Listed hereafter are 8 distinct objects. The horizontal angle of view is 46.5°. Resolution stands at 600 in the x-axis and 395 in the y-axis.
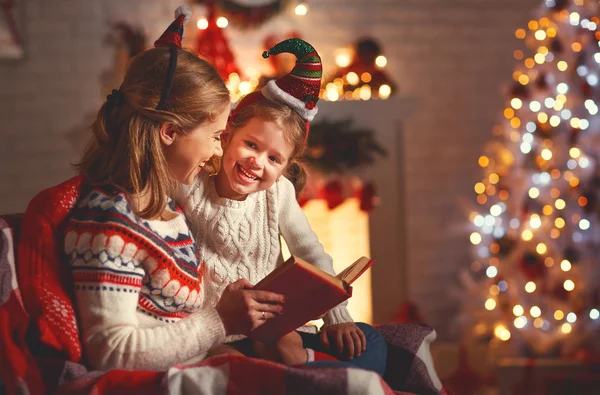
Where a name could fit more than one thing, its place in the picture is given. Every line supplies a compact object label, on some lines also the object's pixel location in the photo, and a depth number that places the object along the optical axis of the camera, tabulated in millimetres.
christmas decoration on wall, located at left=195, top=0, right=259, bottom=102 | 3559
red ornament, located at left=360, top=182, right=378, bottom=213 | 3662
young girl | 1591
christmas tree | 3230
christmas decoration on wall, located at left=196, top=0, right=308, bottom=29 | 3818
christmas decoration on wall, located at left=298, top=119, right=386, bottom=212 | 3555
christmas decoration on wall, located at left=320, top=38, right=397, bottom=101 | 3770
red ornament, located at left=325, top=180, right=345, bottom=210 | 3576
